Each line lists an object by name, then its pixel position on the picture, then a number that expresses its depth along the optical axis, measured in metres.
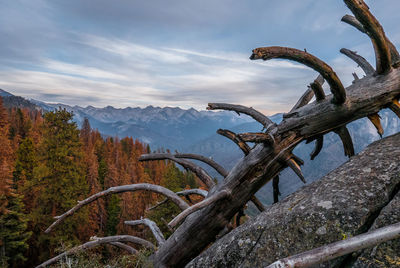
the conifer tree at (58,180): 24.95
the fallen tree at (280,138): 3.40
